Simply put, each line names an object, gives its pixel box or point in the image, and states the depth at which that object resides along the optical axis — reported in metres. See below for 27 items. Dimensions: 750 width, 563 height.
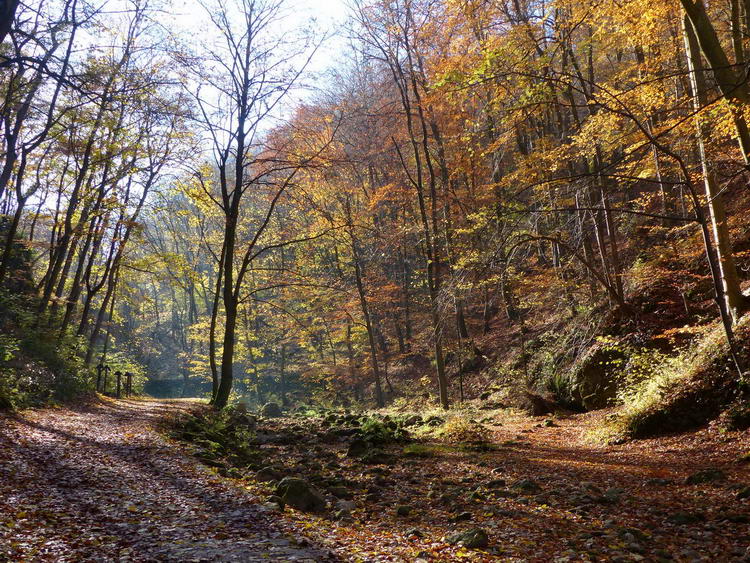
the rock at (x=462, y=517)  5.37
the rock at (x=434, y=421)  12.84
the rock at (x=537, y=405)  13.01
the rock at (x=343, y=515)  5.39
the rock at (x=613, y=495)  5.61
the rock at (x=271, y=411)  21.47
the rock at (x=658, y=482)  6.01
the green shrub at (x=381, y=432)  10.58
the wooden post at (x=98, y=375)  18.17
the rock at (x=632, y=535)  4.46
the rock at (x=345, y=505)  5.79
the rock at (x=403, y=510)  5.67
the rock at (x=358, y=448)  9.68
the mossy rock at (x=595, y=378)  11.69
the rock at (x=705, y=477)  5.80
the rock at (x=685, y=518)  4.79
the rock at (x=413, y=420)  13.70
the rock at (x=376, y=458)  8.82
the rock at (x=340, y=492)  6.46
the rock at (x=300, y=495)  5.63
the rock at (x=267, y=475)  6.84
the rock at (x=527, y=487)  6.24
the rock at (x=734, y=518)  4.59
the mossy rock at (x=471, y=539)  4.40
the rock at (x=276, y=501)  5.34
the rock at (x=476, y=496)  6.11
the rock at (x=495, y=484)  6.63
